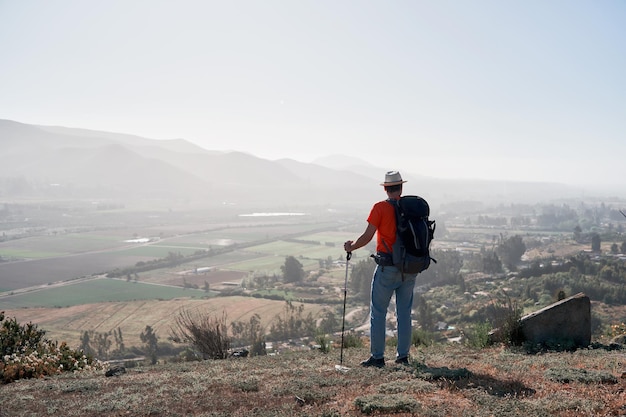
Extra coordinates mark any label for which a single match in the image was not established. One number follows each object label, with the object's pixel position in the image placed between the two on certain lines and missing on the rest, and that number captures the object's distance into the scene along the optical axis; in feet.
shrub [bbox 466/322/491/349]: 26.37
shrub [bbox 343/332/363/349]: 29.22
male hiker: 18.83
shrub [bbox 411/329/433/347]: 29.55
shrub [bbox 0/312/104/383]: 23.40
